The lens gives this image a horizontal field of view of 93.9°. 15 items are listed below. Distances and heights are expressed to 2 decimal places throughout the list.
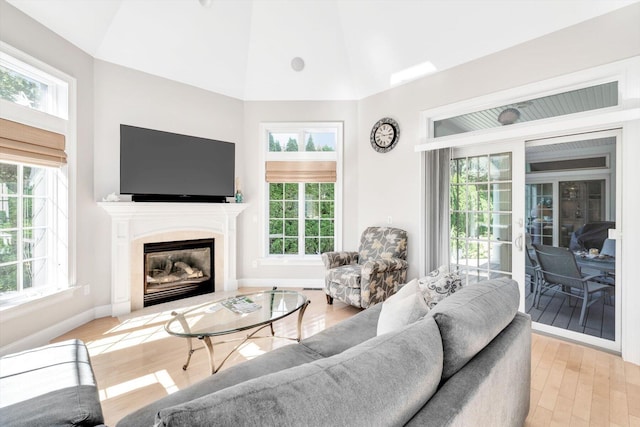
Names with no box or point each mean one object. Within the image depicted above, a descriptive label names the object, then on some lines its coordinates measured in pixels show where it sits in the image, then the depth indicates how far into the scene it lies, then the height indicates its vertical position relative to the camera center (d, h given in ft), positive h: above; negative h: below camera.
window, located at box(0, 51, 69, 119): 8.64 +3.90
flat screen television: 11.84 +1.94
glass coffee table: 6.86 -2.69
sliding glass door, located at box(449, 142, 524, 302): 10.28 +0.03
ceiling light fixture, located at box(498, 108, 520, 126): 10.25 +3.34
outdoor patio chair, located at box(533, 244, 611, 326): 9.53 -2.25
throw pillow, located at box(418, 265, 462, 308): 6.48 -1.65
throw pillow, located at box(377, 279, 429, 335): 4.69 -1.63
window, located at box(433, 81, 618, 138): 8.63 +3.40
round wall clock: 13.47 +3.56
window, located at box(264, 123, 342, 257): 15.24 +1.24
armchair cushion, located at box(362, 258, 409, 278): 11.00 -2.08
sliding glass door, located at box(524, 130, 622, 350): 8.96 -0.59
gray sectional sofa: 2.08 -1.54
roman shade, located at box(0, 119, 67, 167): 8.25 +1.98
